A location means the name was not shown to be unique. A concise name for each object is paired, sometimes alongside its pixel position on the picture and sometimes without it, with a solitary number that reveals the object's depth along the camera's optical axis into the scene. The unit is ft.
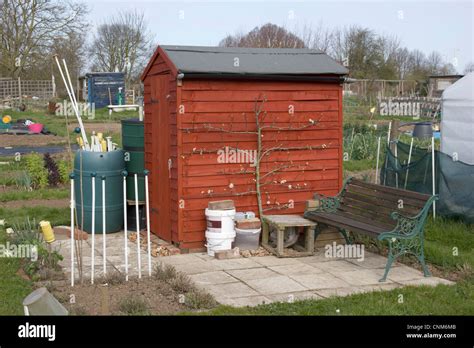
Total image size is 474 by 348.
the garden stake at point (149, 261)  22.68
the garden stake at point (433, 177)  30.99
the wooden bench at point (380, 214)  23.17
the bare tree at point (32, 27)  115.75
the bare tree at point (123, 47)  139.33
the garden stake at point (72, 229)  20.94
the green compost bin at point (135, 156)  31.65
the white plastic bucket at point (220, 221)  26.32
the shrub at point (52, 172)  42.83
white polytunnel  34.27
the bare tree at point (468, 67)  127.49
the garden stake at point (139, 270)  22.27
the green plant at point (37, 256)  22.81
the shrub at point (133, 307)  18.72
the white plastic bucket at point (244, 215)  27.48
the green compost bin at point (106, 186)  30.42
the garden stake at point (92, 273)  21.58
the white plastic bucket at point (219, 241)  26.37
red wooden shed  26.99
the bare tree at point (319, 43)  85.25
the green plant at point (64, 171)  43.19
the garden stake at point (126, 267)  21.86
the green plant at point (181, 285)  20.89
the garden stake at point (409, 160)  33.71
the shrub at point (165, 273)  22.04
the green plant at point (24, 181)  41.37
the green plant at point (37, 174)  42.37
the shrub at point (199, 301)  19.47
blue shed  130.82
